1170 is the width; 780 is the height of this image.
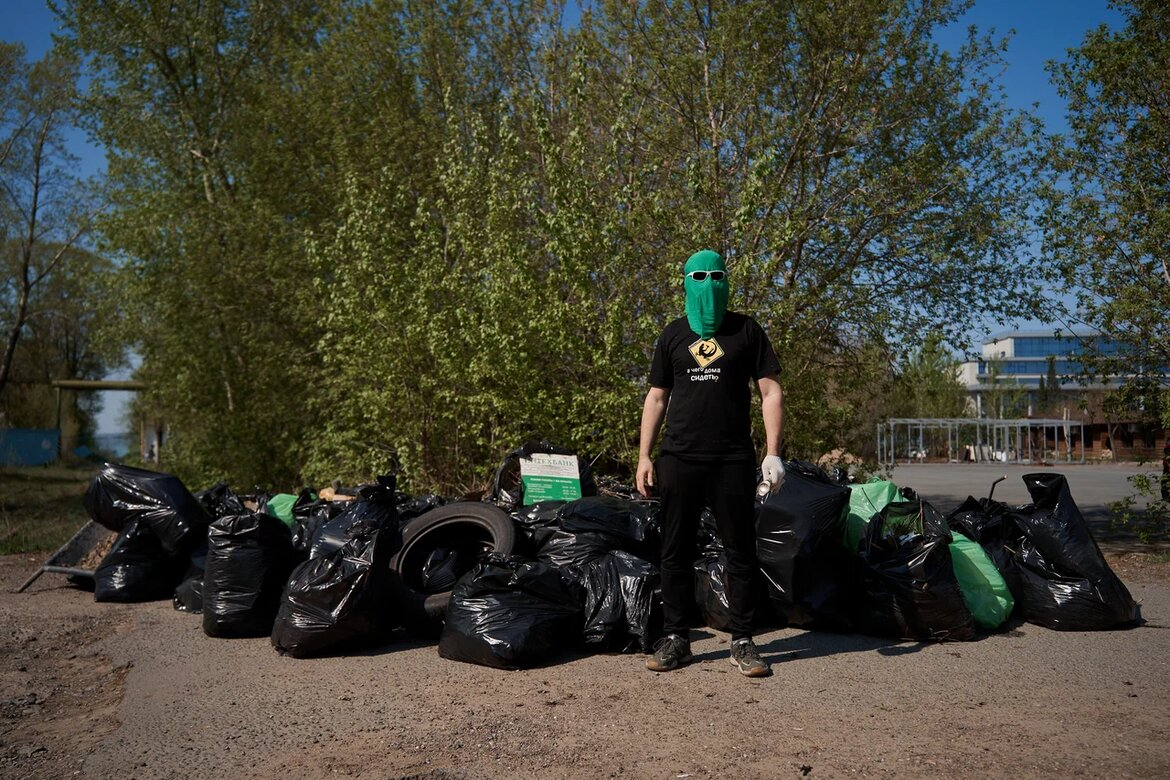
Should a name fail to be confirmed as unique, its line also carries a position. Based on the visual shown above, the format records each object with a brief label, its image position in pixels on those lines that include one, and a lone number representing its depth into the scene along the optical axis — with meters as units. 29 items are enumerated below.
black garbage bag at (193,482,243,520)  7.68
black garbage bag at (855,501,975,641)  5.06
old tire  5.52
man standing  4.52
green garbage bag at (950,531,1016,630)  5.34
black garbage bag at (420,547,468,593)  6.07
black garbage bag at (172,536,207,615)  6.67
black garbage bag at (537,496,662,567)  5.81
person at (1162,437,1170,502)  7.98
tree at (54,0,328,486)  14.63
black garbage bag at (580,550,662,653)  5.07
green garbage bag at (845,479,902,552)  5.73
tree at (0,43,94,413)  26.64
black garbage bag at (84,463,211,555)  7.19
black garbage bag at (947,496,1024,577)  5.60
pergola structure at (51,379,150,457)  29.78
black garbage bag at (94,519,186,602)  7.23
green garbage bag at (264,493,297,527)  7.86
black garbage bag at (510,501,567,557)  6.13
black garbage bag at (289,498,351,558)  6.55
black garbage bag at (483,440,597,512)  7.25
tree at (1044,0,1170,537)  8.70
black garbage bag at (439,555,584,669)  4.77
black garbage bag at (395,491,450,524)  7.17
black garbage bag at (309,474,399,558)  5.86
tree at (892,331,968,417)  37.51
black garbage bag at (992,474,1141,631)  5.27
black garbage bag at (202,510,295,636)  5.70
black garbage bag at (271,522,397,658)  5.10
